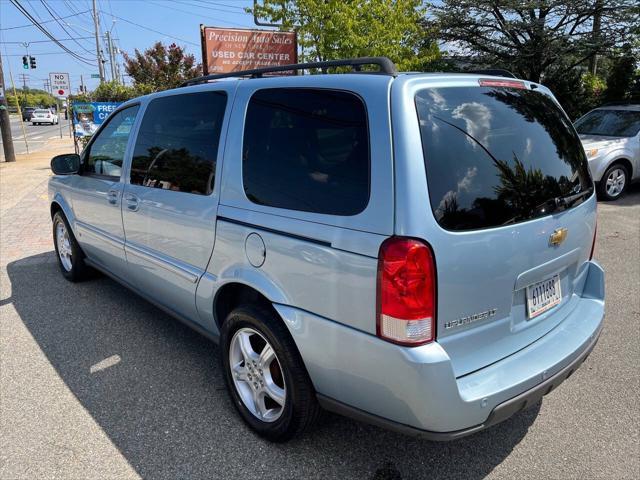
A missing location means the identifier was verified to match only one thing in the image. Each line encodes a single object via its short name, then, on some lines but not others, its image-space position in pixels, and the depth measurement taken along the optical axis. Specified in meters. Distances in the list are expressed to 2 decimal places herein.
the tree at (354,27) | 12.87
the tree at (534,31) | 13.41
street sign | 22.50
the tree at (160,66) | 26.41
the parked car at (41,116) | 46.84
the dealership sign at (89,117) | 13.32
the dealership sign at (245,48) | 13.55
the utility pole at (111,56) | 53.53
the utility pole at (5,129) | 16.81
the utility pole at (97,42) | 44.03
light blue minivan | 1.94
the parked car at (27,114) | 52.28
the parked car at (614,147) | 8.57
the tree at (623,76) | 13.66
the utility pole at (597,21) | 13.38
